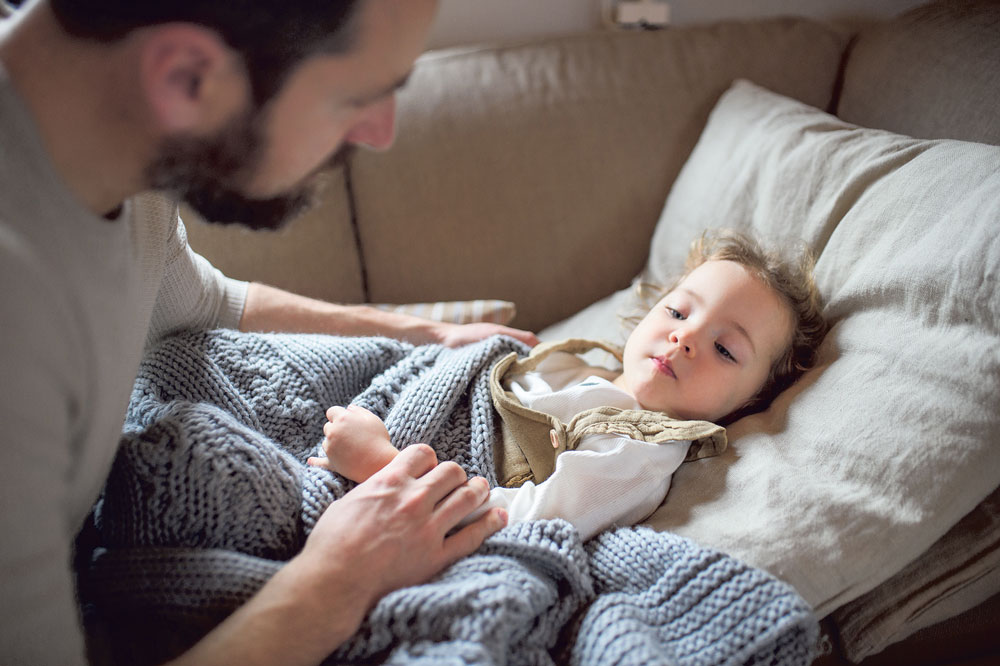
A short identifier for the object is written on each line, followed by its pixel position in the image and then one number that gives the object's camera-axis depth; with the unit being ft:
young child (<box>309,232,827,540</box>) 3.52
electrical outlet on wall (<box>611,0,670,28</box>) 6.16
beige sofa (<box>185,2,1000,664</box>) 3.22
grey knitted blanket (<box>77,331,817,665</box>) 2.82
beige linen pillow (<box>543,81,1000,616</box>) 3.15
